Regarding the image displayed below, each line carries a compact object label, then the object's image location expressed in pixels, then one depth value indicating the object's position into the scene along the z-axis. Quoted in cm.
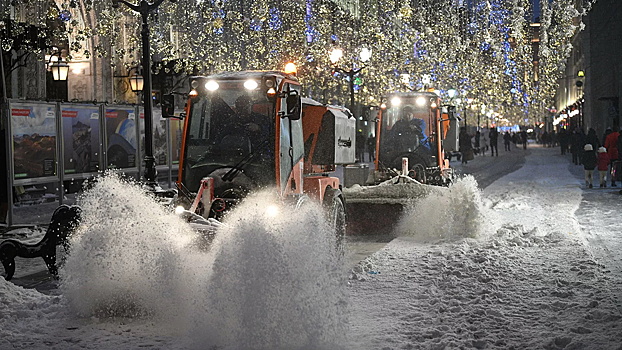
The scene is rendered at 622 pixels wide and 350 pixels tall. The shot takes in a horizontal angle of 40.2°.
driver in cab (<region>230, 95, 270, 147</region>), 1027
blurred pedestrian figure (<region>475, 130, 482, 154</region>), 5622
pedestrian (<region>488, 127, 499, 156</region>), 5503
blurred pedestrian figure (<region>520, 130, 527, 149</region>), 7156
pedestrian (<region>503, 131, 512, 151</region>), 6739
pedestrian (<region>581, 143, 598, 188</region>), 2488
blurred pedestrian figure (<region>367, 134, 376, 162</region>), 4474
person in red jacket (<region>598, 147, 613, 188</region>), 2506
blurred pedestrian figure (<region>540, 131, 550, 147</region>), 8769
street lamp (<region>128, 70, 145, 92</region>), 2647
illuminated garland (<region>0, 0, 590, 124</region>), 3353
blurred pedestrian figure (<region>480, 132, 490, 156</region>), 5851
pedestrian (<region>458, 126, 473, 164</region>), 3878
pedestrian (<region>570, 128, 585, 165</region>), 3896
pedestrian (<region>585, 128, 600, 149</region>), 3581
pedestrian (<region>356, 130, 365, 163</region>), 4262
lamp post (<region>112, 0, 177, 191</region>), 1698
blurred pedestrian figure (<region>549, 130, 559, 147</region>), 8384
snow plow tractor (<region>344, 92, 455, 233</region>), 1950
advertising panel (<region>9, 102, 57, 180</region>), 1589
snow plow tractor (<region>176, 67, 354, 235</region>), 1018
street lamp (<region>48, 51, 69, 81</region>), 2428
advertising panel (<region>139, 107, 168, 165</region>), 2200
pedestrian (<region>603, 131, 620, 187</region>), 2621
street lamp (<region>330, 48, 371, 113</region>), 2736
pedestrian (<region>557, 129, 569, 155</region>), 5750
